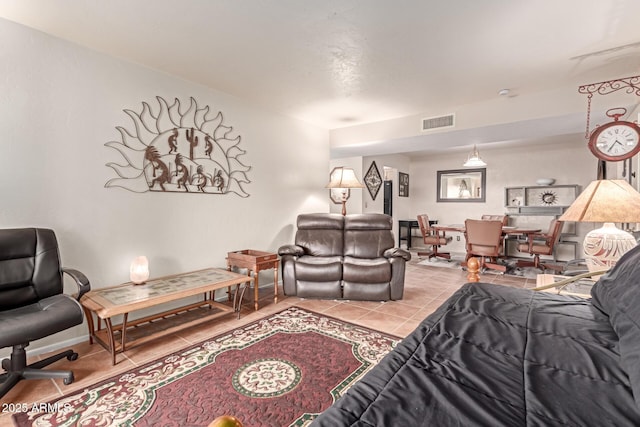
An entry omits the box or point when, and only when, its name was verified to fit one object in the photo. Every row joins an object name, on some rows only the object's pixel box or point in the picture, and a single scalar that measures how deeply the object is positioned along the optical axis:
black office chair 1.74
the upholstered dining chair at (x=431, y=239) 6.21
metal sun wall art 2.84
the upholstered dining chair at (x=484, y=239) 5.00
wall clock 2.59
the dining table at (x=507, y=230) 5.32
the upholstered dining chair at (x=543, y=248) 5.10
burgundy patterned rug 1.63
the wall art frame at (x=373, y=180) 6.84
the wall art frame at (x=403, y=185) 7.74
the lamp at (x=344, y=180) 4.28
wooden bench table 2.22
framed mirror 7.30
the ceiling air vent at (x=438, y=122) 4.00
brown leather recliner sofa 3.48
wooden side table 3.21
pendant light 5.37
